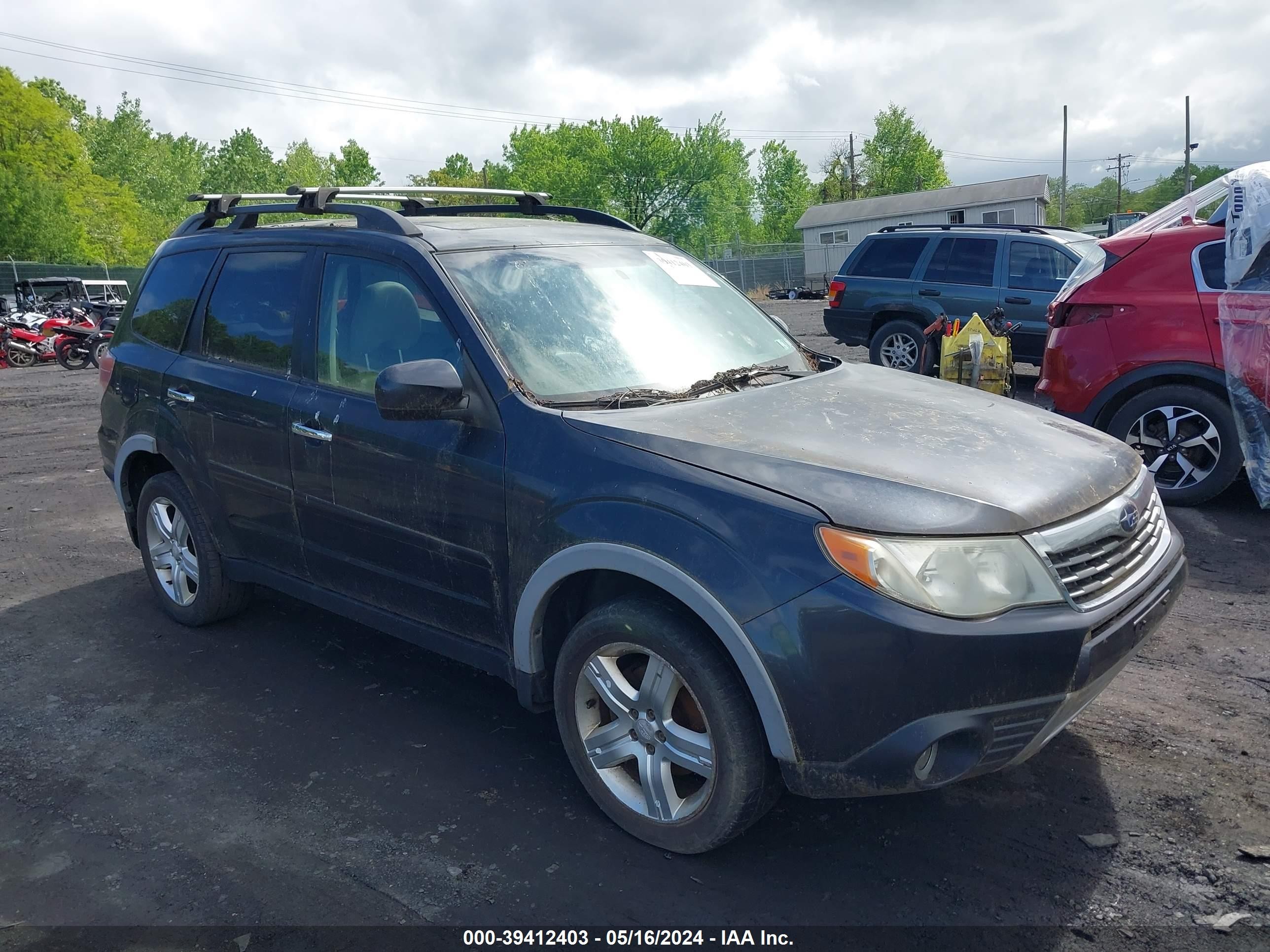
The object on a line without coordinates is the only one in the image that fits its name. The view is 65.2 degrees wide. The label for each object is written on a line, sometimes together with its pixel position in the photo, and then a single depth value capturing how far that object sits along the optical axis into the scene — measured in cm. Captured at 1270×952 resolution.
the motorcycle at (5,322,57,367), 2117
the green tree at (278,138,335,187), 9056
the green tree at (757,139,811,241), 8256
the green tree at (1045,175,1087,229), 6996
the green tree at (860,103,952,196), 7506
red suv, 620
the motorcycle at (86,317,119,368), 2069
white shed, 4922
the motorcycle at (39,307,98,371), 2072
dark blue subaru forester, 256
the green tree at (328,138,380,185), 8962
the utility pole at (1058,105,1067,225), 6181
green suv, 1164
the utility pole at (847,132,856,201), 7694
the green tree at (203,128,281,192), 8350
